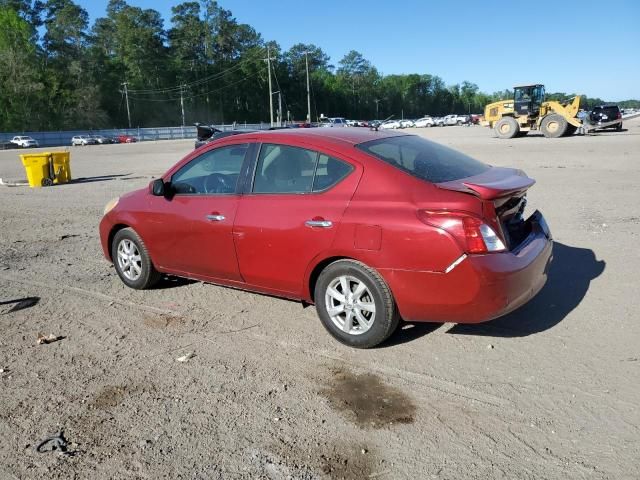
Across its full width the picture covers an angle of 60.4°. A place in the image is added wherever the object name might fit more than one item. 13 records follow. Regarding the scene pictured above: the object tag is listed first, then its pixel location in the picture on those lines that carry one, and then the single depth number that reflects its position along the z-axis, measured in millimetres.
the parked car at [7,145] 62156
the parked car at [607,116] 35125
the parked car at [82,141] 68250
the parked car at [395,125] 80638
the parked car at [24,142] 64000
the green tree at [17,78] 85438
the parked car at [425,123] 84438
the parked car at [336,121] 66875
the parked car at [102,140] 71125
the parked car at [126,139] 74250
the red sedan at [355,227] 3688
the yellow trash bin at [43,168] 16656
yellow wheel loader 30828
